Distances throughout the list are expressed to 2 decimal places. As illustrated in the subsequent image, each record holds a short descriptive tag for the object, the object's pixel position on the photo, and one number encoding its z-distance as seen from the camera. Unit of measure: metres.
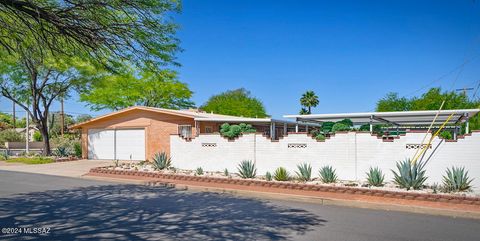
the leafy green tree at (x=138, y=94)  41.03
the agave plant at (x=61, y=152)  26.91
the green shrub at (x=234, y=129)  18.40
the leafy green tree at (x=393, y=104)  47.12
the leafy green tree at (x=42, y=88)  26.92
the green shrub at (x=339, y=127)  15.95
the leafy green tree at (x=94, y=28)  6.48
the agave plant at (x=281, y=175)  13.70
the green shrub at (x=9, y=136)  43.97
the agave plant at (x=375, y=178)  11.99
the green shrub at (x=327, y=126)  18.14
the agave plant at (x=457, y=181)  10.90
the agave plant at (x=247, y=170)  14.47
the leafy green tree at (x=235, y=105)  63.49
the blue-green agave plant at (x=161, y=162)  17.42
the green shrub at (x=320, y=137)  13.95
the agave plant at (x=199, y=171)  15.71
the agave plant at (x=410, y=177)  11.45
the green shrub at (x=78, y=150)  26.73
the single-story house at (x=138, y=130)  22.56
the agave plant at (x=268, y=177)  13.59
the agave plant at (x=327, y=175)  12.86
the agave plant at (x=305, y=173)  13.41
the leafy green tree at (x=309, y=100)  58.78
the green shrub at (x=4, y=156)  26.51
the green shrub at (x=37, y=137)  56.26
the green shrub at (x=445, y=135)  12.14
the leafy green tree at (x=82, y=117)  71.69
